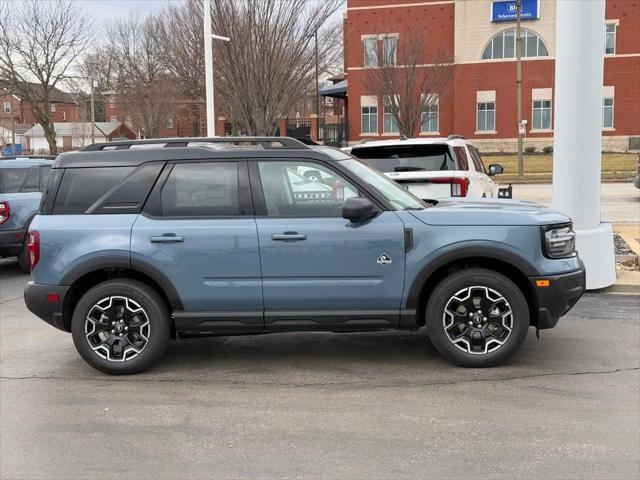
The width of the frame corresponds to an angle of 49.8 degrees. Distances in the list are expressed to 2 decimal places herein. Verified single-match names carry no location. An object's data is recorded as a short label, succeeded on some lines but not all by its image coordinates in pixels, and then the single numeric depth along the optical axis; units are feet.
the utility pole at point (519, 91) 97.19
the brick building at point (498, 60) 146.10
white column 24.88
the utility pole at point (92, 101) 165.53
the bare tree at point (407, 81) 123.34
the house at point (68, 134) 219.20
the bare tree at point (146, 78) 143.33
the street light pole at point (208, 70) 49.49
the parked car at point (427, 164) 29.81
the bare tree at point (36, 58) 135.23
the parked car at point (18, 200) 33.94
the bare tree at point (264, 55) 55.62
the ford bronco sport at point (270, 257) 17.06
